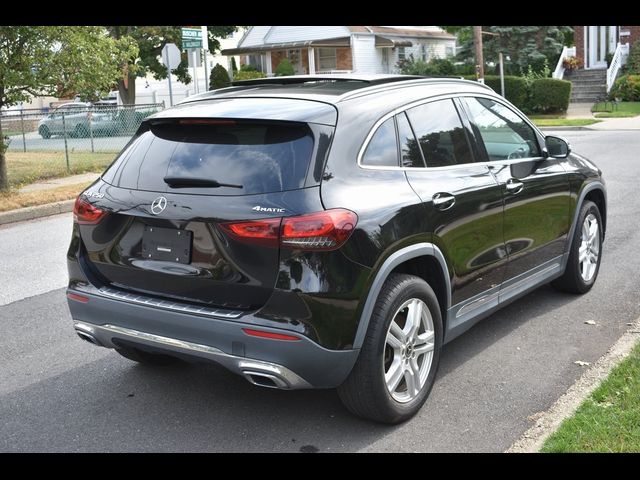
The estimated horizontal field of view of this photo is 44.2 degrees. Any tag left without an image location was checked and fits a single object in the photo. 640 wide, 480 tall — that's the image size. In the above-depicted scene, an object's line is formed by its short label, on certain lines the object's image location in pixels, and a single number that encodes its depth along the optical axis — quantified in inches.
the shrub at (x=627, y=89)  1290.6
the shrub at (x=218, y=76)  1574.8
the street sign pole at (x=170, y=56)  741.9
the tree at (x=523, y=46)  1453.0
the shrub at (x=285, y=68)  1744.5
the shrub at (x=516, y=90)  1219.2
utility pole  1132.0
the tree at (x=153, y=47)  1427.2
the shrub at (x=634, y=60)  1357.0
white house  1802.4
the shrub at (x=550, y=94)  1173.7
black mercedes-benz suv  144.9
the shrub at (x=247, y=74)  1680.9
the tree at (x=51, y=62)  488.1
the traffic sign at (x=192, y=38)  650.2
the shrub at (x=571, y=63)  1435.8
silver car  700.7
